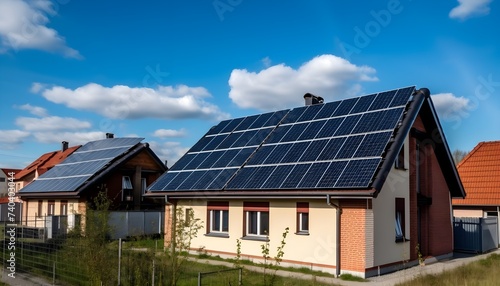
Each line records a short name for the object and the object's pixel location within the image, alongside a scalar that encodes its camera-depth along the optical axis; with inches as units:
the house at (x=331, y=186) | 606.9
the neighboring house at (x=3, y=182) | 3048.0
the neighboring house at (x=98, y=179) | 1105.4
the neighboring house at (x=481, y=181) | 1038.4
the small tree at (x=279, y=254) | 354.8
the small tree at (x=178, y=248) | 389.7
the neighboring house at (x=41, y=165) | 1802.4
